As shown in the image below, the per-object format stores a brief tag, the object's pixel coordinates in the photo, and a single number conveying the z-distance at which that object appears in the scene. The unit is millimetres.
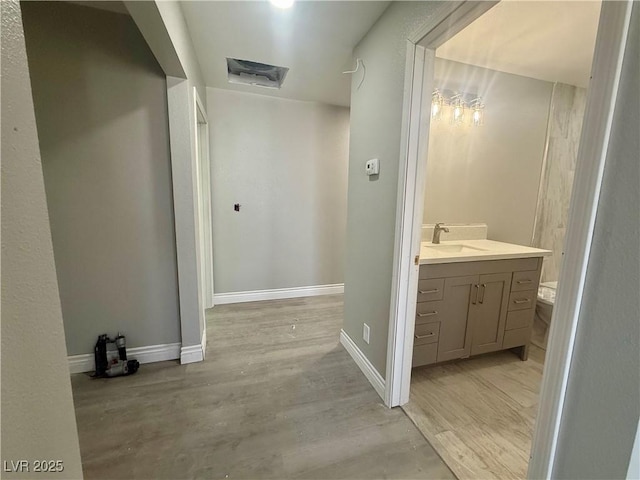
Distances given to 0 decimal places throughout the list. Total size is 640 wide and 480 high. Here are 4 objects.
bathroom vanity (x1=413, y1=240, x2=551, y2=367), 1875
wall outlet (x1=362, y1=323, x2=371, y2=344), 1983
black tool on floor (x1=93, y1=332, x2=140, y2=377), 1901
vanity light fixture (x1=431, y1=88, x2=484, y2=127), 2320
